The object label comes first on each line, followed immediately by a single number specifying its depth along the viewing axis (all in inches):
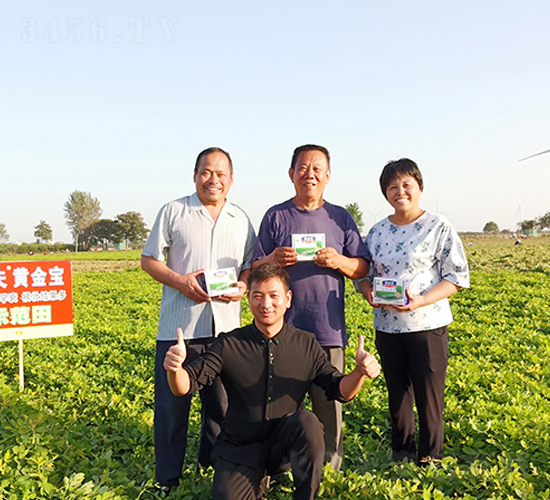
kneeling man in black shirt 99.0
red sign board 194.4
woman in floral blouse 120.3
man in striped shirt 118.9
